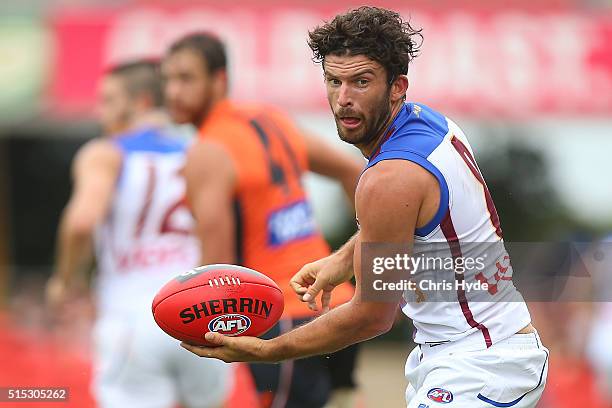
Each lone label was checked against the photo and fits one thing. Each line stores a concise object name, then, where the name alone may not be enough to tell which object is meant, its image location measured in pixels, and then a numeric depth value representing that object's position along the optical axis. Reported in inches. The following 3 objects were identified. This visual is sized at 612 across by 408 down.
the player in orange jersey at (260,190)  464.1
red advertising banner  1403.8
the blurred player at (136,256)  547.5
